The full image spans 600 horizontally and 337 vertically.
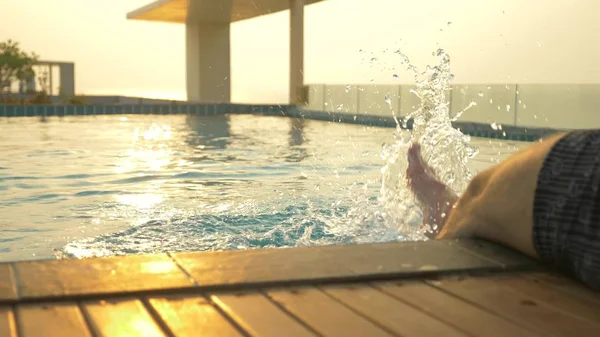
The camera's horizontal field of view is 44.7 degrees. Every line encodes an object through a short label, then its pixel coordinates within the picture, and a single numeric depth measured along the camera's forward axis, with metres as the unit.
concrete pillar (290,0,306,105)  15.80
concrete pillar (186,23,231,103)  18.98
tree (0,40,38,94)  18.31
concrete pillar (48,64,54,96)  20.10
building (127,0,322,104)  15.83
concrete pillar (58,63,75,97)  20.53
